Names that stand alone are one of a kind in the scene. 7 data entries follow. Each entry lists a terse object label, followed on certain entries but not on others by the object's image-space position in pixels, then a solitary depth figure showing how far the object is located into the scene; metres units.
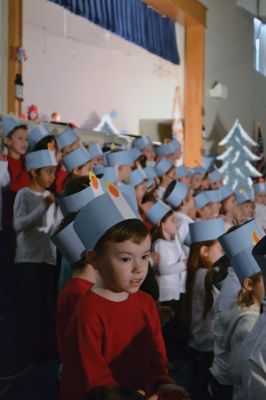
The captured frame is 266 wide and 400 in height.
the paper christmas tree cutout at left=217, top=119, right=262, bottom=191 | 11.16
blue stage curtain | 7.48
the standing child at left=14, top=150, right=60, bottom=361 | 3.78
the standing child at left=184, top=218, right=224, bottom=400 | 3.19
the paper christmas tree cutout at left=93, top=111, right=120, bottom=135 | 10.42
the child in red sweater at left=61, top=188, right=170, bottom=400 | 1.62
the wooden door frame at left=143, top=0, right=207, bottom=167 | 10.47
